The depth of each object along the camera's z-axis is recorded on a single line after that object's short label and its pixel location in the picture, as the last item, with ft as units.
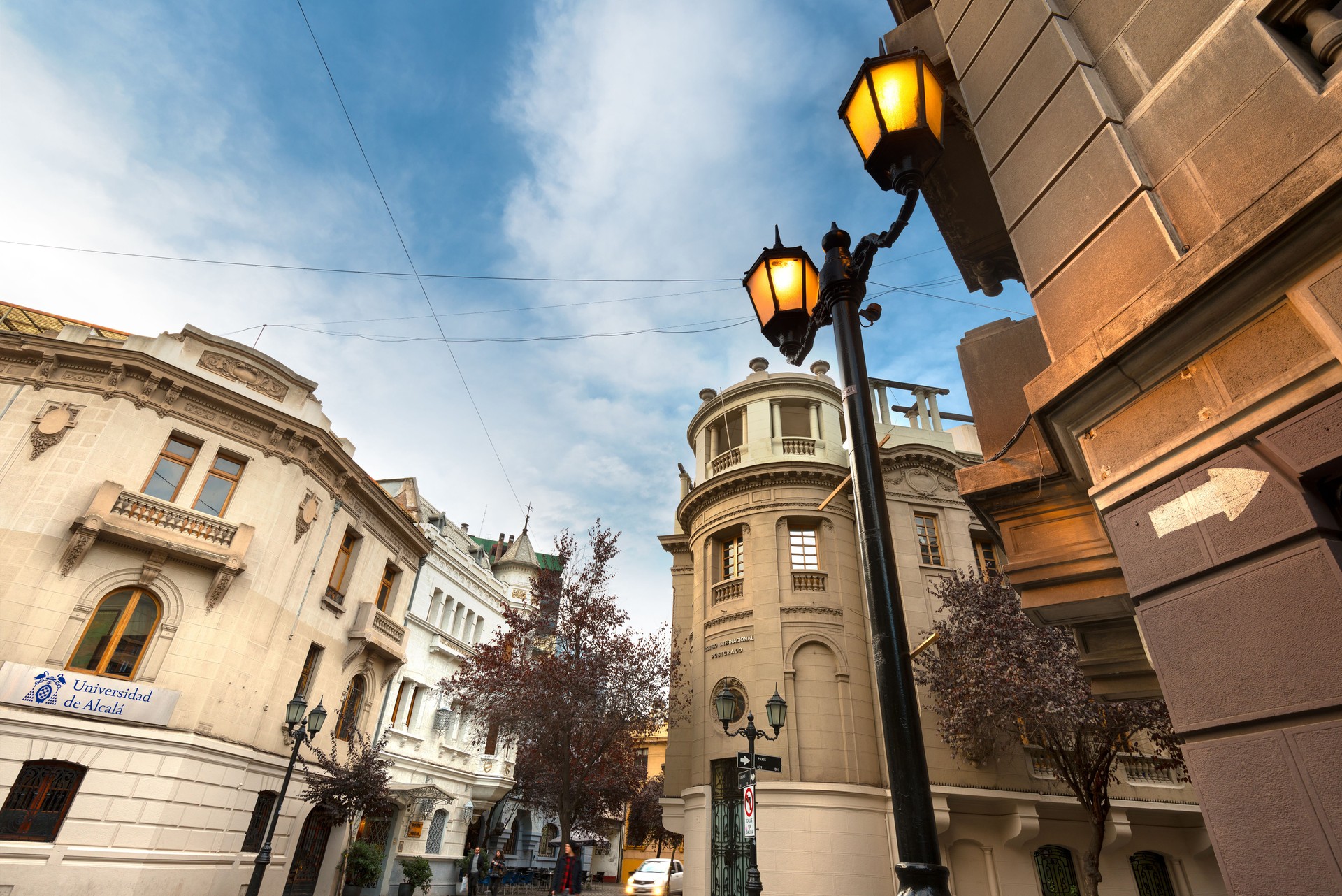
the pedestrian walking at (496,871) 86.51
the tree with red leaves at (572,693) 72.69
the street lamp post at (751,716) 44.14
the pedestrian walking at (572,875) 97.86
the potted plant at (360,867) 69.56
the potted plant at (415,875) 78.18
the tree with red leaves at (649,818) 147.95
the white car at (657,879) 77.41
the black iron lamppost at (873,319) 9.43
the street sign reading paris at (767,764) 40.01
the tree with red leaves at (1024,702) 51.31
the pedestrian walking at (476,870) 85.25
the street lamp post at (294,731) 47.85
